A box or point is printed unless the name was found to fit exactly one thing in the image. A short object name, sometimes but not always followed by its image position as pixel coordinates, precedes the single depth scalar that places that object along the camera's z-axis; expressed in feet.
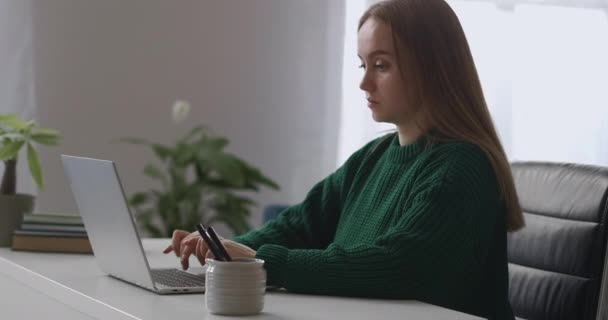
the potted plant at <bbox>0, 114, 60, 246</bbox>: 11.59
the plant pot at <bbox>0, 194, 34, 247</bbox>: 11.54
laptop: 9.01
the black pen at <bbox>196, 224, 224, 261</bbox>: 8.38
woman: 9.05
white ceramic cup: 8.12
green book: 11.46
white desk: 8.33
